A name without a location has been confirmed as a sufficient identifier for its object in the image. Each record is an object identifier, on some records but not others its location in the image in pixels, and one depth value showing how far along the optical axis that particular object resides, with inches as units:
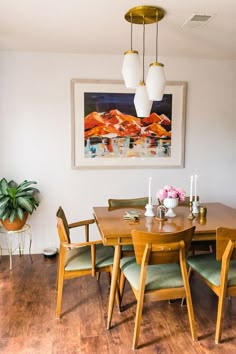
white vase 109.5
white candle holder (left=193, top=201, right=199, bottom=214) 115.8
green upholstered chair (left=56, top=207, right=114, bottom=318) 99.4
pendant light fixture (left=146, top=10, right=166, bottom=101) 98.6
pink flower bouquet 110.1
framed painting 155.0
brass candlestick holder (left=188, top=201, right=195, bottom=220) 110.1
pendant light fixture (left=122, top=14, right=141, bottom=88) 97.6
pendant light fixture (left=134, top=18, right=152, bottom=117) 105.0
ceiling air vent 104.9
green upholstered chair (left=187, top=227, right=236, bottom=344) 86.4
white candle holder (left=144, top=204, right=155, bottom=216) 114.0
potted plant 137.3
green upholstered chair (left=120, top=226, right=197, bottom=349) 83.8
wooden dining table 92.4
